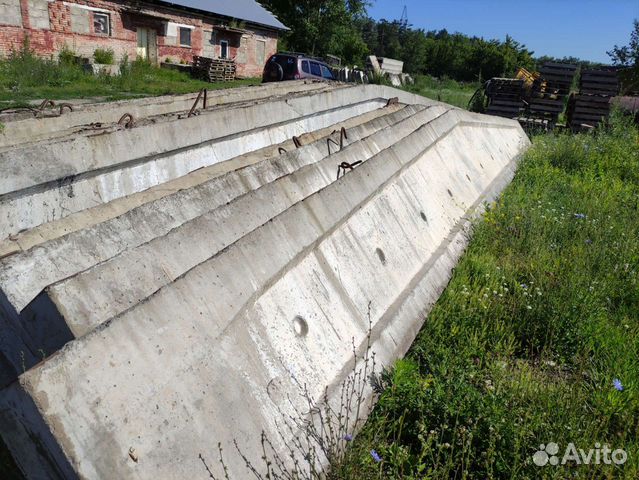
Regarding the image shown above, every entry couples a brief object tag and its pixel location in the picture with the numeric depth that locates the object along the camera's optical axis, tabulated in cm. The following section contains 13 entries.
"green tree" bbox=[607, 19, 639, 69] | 2686
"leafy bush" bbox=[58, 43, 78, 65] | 1803
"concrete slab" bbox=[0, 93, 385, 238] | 343
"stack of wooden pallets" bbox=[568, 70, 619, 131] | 1434
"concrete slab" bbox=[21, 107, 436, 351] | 191
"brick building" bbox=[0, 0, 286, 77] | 1792
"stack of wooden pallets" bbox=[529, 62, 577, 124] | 1524
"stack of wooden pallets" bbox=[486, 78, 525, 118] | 1541
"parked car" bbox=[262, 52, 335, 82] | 1852
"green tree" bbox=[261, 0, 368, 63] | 3766
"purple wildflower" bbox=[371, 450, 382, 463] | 239
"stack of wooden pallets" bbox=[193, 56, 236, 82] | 2331
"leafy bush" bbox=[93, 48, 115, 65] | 1967
